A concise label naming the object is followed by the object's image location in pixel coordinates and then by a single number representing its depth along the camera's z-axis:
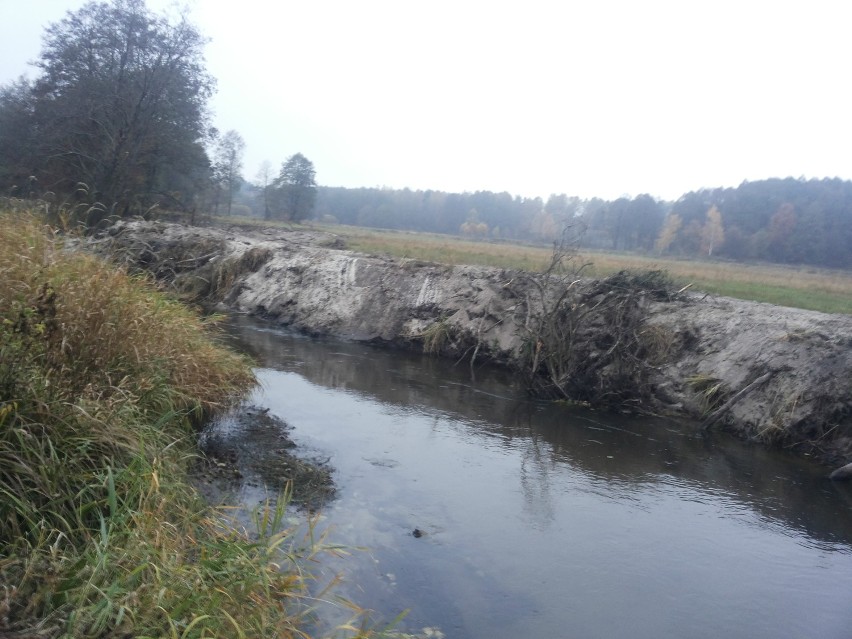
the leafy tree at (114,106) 26.83
